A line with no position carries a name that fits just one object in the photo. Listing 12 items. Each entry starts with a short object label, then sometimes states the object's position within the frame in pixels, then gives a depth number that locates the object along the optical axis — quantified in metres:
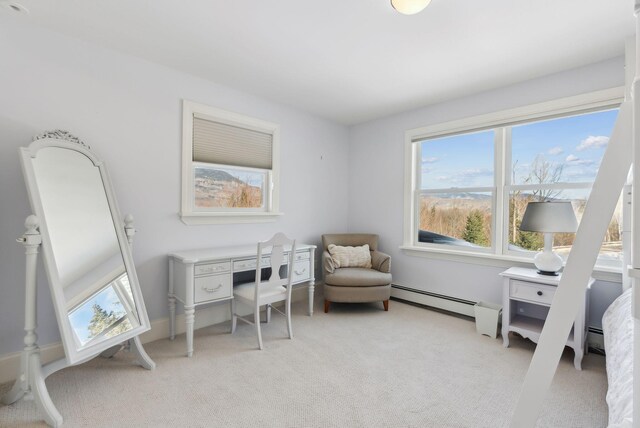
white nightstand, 2.35
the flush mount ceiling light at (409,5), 1.80
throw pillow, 3.77
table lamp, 2.47
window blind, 3.06
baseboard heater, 3.41
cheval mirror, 1.82
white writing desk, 2.50
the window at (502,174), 2.74
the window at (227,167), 2.98
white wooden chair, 2.64
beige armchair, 3.42
